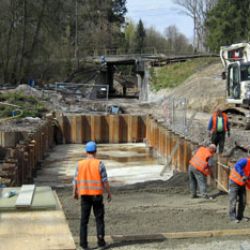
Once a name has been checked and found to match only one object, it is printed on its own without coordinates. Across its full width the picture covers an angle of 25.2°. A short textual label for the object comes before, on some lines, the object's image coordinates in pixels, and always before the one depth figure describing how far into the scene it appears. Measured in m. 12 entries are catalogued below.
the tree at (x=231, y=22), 58.22
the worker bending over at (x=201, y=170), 12.01
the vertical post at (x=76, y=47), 61.66
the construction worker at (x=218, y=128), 16.36
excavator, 23.66
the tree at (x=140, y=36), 104.92
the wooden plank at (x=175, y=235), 8.13
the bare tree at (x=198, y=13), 85.19
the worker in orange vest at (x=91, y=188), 7.57
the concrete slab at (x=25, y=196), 4.92
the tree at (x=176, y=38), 121.78
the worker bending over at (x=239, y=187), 9.23
